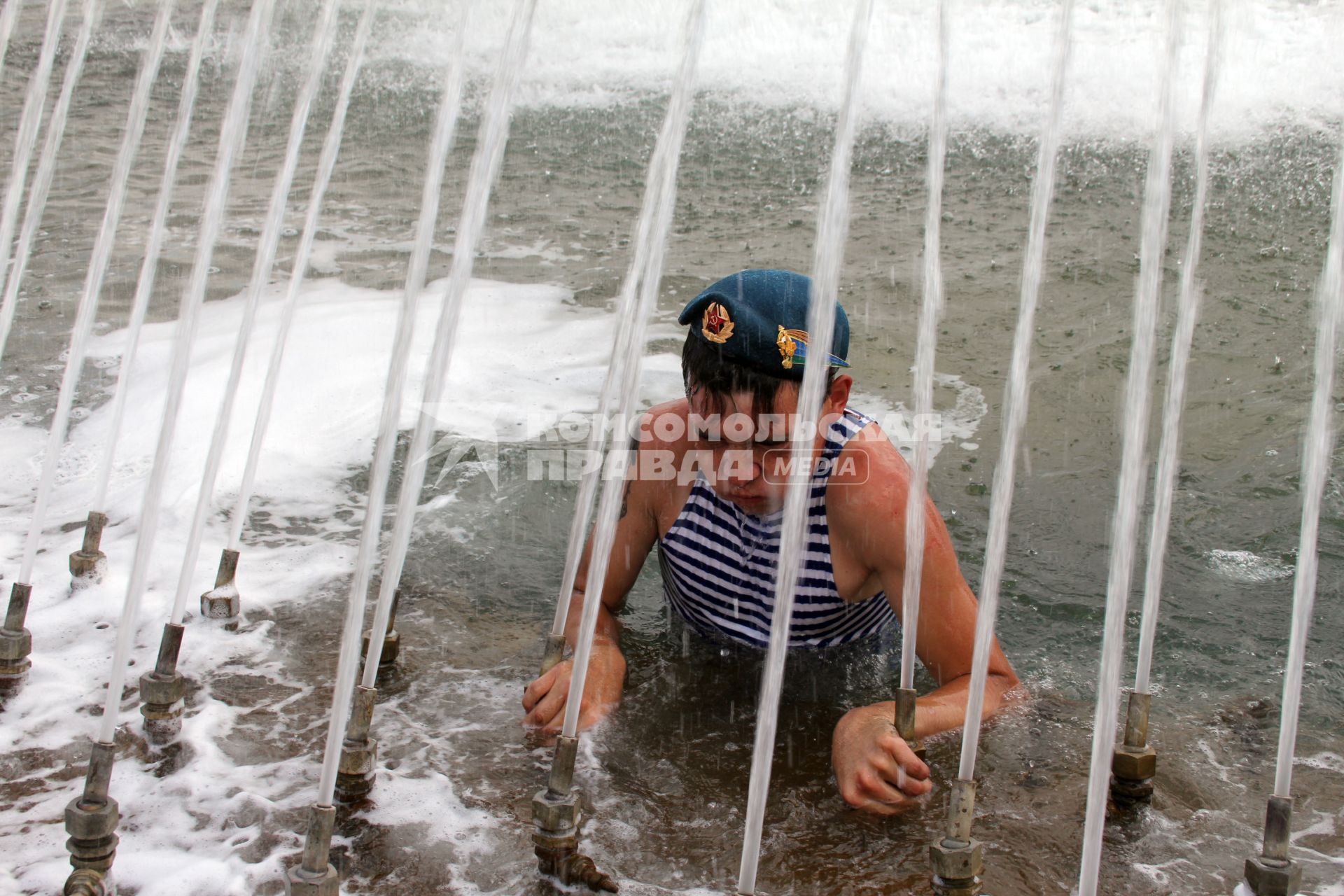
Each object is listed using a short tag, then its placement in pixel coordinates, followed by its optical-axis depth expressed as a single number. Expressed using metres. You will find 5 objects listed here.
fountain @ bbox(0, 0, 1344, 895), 2.51
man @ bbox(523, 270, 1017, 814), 2.73
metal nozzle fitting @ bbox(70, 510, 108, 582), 3.68
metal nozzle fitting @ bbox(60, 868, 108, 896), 2.12
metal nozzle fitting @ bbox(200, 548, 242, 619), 3.50
